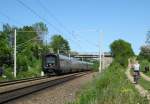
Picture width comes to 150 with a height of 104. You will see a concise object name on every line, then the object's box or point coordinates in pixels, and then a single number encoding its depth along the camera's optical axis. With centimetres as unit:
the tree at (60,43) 10570
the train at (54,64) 3426
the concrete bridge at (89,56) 10349
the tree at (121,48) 10708
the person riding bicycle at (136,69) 1754
